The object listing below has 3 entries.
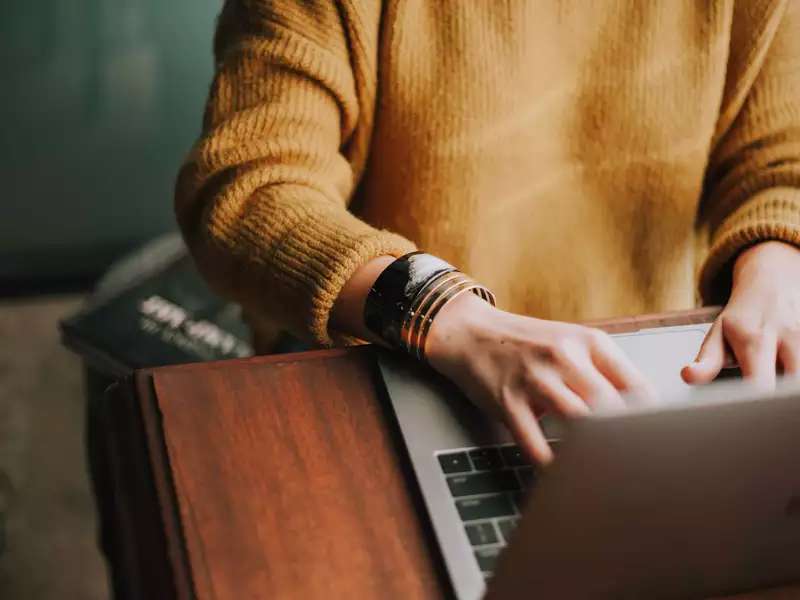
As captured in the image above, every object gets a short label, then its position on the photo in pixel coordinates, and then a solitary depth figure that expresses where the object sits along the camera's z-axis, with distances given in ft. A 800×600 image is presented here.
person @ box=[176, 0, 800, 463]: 2.11
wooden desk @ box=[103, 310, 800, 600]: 1.63
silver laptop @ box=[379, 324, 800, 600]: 1.24
